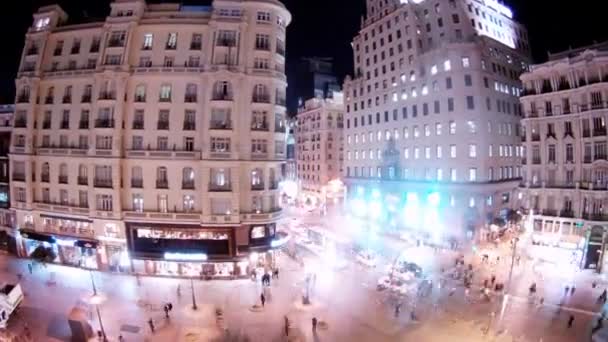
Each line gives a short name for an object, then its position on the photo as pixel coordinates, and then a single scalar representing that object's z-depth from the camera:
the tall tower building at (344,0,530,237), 59.94
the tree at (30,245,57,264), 46.03
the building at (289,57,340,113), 130.62
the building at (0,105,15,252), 50.44
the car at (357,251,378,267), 49.59
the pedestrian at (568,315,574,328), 31.52
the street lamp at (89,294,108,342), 29.54
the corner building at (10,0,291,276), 41.69
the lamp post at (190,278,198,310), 35.00
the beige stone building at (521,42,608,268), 47.62
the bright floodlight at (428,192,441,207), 62.78
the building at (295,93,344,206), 96.38
